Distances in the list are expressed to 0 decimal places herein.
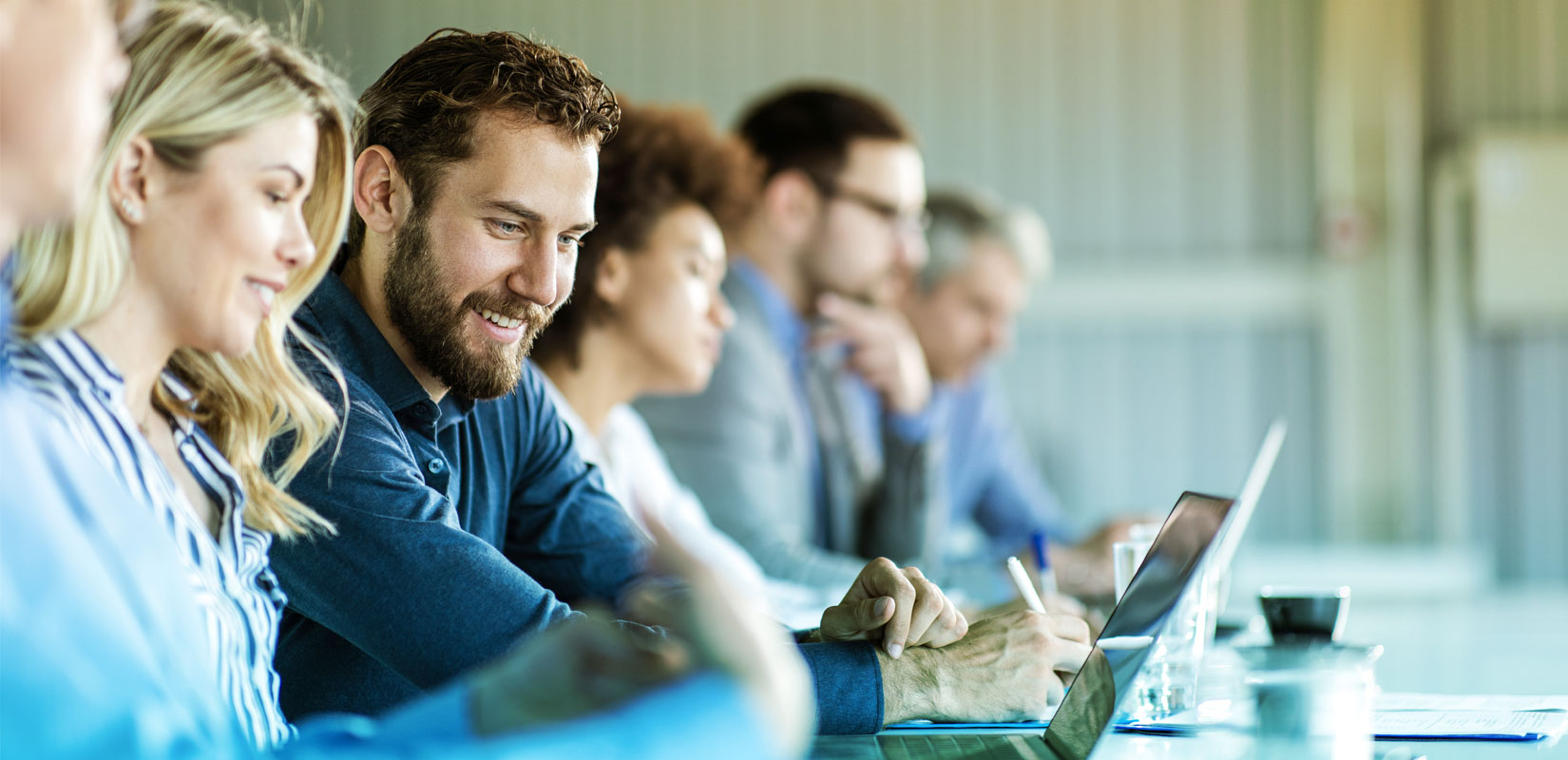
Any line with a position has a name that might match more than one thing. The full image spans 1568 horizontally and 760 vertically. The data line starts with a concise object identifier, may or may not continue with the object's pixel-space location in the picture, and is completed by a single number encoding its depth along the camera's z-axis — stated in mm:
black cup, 2557
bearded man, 2315
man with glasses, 3675
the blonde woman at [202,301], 2157
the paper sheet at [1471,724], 2360
